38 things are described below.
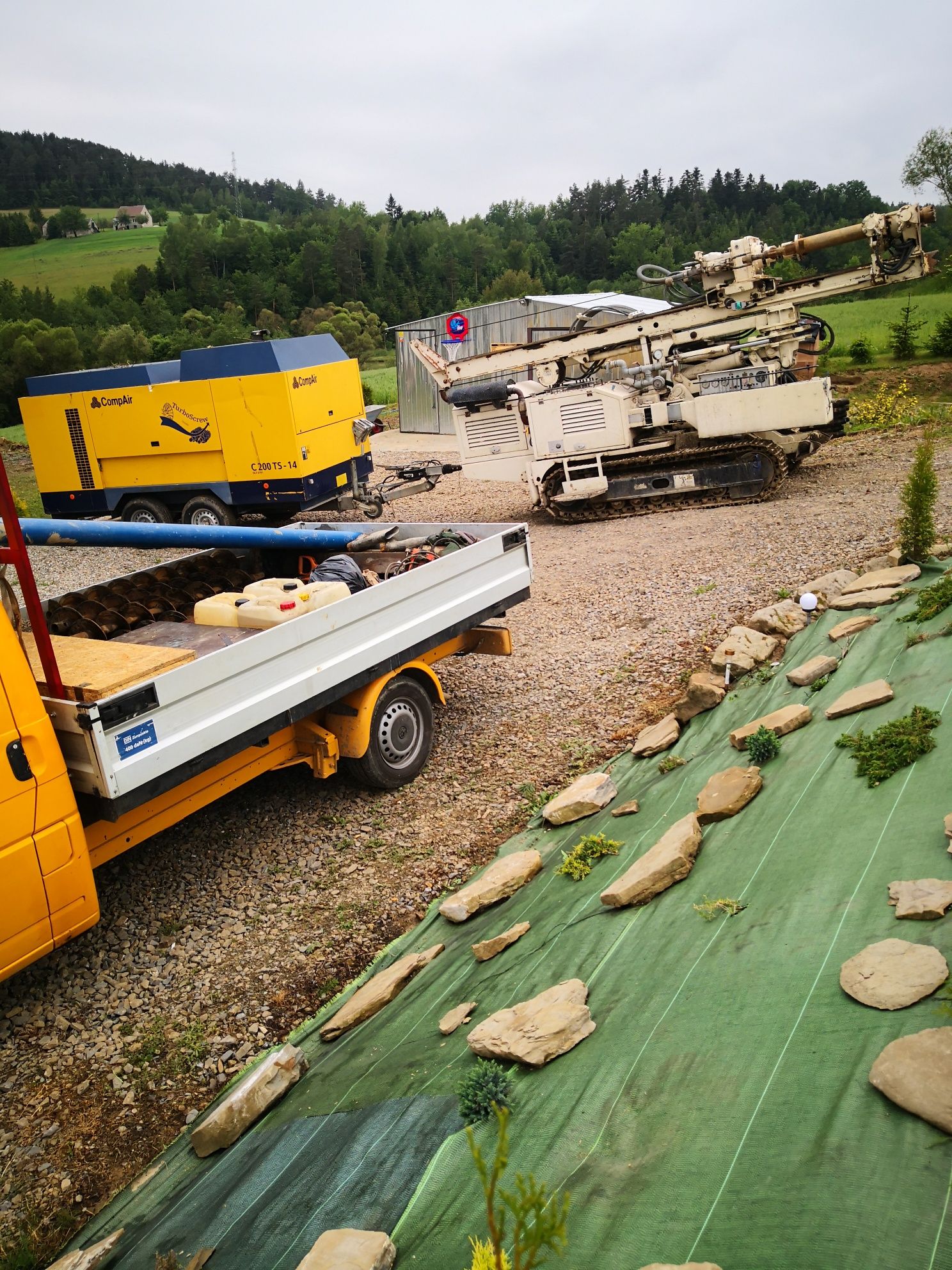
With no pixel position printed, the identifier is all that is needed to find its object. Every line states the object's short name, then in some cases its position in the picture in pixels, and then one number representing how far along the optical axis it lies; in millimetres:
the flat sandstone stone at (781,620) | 7477
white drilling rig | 12578
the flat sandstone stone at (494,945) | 4277
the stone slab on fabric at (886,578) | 7227
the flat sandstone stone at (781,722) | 5320
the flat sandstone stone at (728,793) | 4695
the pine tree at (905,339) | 23344
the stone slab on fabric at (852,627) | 6473
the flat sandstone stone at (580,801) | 5523
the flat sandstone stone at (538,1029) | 3273
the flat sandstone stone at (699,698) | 6457
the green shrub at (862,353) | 23641
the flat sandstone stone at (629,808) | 5312
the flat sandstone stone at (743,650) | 6892
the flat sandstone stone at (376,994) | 4133
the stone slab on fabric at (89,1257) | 3152
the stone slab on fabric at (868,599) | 6887
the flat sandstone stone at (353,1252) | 2562
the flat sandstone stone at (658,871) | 4129
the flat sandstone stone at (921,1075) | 2371
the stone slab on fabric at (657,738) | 6098
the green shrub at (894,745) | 4242
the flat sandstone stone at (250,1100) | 3586
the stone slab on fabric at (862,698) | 5012
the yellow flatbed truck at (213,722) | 3889
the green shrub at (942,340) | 22438
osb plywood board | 4137
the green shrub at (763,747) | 5113
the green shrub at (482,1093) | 3068
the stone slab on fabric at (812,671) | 6016
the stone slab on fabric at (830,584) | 8016
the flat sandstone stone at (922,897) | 3129
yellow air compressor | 13172
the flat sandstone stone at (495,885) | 4809
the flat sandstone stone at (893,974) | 2791
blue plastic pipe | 6242
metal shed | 25734
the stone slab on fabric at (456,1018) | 3768
